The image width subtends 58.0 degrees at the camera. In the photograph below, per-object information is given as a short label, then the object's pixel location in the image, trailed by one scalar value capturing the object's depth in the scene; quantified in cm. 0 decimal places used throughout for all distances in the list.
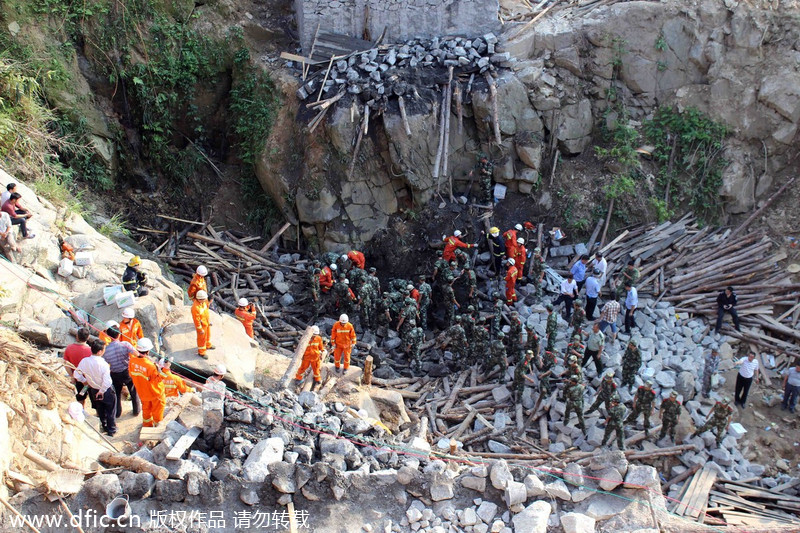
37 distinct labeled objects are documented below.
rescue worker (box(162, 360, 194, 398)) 1140
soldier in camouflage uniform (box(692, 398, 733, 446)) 1298
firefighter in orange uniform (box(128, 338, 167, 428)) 1027
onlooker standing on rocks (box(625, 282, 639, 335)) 1559
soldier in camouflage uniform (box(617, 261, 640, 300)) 1593
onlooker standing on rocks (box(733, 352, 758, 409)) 1405
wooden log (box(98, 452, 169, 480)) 920
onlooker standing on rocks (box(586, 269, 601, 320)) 1591
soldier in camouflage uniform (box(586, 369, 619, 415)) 1316
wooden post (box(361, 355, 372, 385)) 1395
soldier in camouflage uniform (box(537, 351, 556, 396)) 1414
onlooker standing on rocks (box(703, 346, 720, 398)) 1465
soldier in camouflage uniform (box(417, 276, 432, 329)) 1617
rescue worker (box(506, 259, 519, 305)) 1650
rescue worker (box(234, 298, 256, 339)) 1441
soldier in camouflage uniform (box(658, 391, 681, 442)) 1302
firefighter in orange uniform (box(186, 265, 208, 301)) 1362
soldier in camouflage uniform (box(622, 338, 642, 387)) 1398
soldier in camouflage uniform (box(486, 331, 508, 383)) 1460
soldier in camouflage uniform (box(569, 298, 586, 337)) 1506
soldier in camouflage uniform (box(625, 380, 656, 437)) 1312
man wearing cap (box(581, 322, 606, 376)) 1434
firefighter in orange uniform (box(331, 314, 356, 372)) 1383
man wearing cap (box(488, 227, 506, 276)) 1753
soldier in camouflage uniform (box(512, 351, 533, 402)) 1400
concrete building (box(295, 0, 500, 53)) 1866
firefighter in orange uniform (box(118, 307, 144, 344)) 1160
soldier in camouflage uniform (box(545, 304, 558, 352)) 1501
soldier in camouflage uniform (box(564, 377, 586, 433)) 1318
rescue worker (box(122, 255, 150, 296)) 1305
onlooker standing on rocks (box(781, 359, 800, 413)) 1409
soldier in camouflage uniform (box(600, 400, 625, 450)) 1291
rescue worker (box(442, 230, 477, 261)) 1714
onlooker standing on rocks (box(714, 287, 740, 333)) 1558
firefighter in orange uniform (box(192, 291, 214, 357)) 1233
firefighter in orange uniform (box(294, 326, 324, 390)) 1305
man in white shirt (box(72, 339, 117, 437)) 990
